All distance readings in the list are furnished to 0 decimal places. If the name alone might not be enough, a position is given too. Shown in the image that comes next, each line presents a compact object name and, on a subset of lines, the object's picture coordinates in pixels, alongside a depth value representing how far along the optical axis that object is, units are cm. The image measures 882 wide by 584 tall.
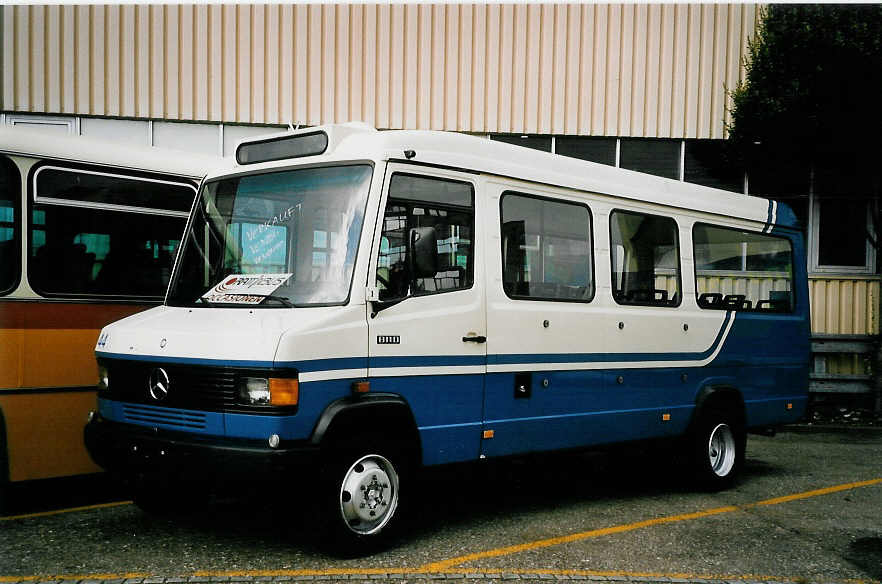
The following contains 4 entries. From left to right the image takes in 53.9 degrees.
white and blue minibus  536
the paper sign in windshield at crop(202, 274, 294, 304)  579
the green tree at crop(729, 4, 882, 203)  1220
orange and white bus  662
